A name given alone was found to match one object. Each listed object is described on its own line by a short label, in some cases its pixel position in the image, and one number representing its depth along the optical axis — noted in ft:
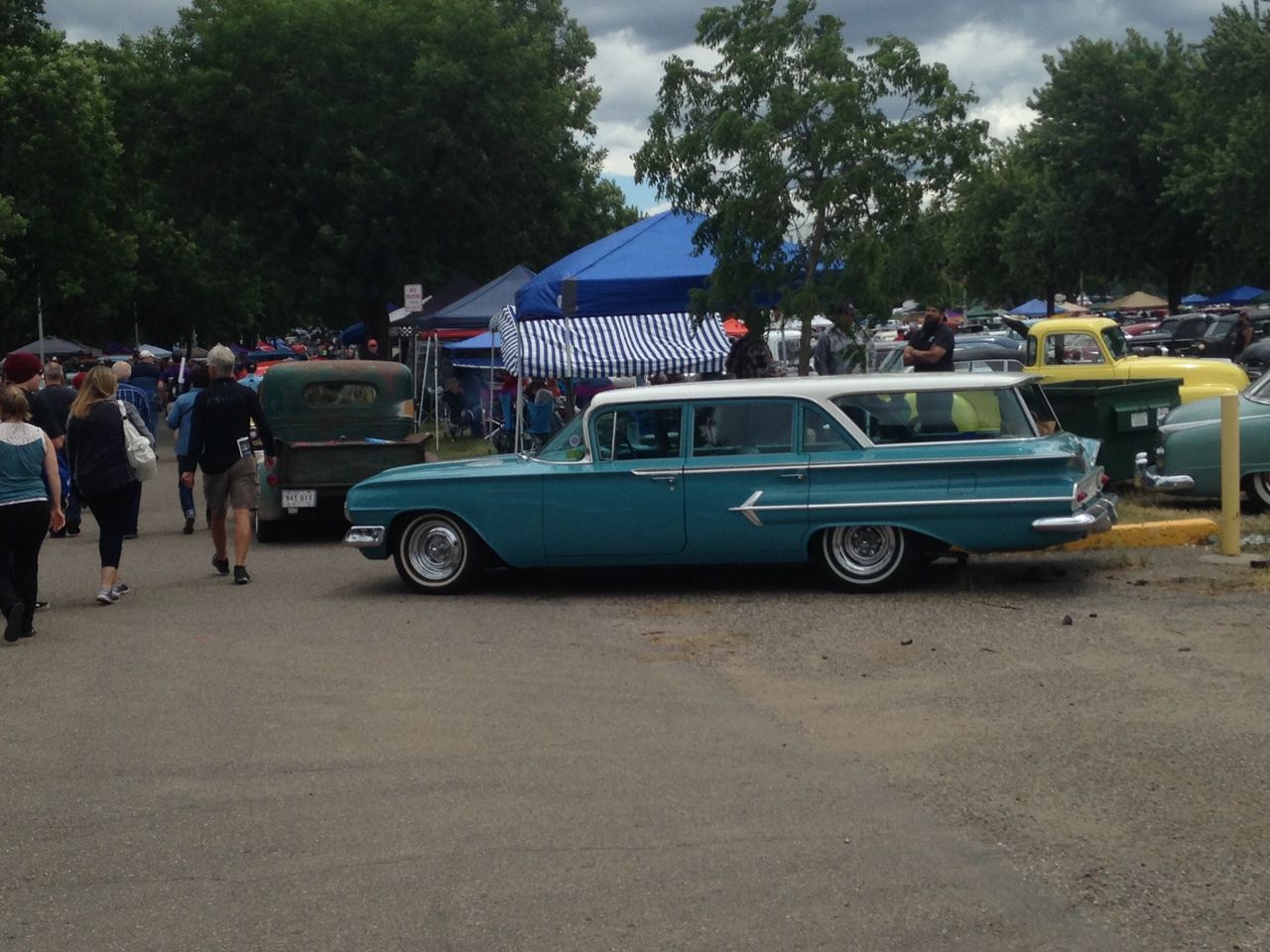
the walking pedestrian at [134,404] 54.19
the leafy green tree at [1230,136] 138.72
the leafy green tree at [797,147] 60.23
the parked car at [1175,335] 140.87
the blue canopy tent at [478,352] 95.03
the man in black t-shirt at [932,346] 56.80
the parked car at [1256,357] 115.32
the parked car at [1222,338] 133.08
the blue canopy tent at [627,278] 66.39
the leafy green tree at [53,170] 131.03
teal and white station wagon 35.27
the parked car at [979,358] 83.20
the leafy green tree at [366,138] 127.13
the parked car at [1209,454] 45.91
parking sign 91.06
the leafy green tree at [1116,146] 160.66
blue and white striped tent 72.69
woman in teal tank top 33.83
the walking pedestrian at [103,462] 38.04
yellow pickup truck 62.13
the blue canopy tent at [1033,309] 239.07
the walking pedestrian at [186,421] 52.65
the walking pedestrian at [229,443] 40.73
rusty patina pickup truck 55.98
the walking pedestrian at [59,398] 49.83
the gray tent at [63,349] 194.29
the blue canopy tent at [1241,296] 227.61
